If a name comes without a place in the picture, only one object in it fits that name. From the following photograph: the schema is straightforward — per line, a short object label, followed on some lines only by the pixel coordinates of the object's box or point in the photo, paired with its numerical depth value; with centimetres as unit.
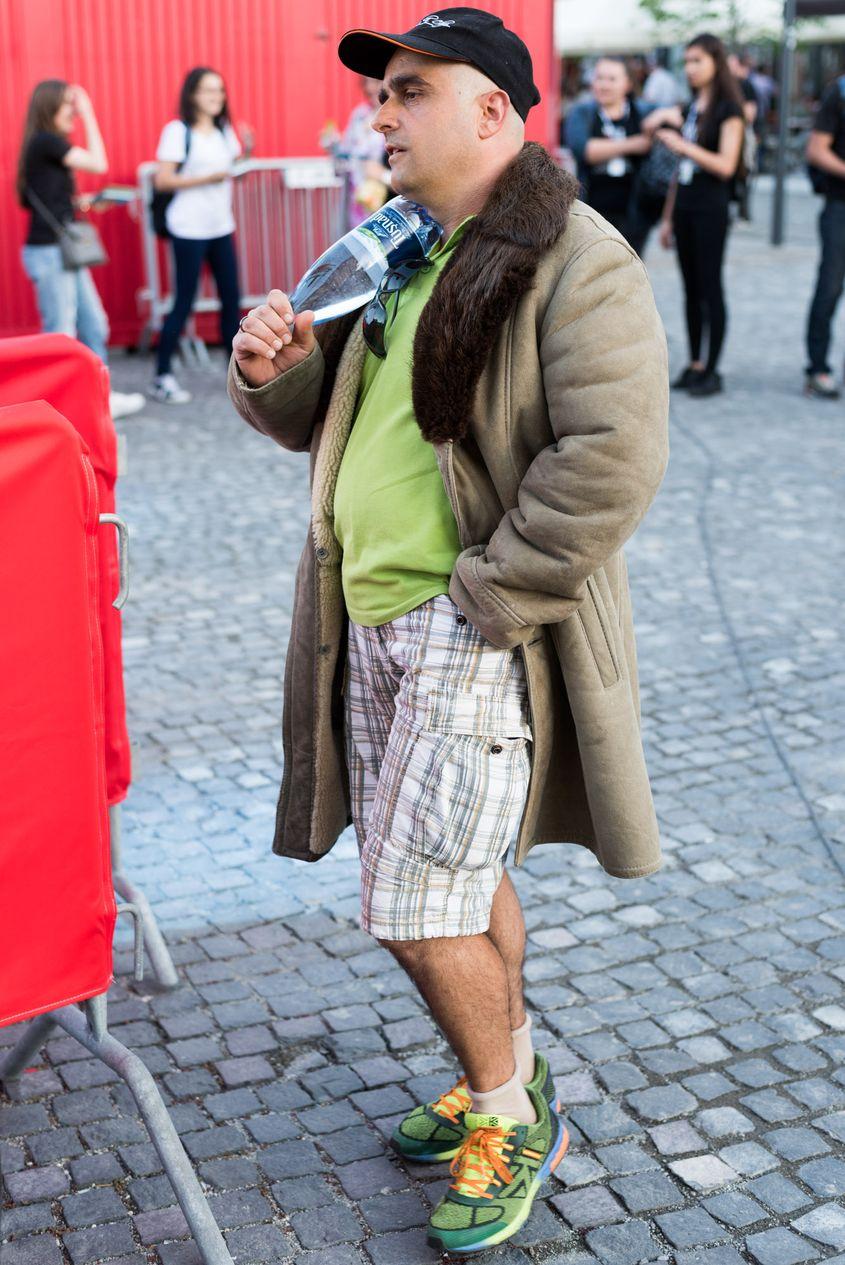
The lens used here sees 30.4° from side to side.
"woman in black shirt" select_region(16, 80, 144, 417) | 920
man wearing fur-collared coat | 244
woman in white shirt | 995
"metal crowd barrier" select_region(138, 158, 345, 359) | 1174
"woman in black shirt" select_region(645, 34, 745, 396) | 940
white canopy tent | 2463
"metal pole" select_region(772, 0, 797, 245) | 1740
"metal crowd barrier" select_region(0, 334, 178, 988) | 288
